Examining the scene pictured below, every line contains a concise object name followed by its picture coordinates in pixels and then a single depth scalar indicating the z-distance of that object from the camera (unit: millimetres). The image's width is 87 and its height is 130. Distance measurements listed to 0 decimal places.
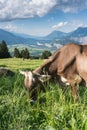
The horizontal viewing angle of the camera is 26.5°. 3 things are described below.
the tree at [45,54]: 61801
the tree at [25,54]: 63132
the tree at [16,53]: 65051
